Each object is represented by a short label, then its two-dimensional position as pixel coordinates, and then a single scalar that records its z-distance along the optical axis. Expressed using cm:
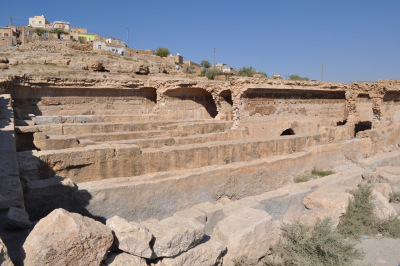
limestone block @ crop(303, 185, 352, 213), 493
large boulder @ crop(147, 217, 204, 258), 256
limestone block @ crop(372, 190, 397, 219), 495
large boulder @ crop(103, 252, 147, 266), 233
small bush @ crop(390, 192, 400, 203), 623
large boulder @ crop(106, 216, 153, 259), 238
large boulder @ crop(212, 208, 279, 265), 332
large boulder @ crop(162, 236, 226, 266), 267
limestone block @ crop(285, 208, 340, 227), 454
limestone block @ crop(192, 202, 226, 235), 395
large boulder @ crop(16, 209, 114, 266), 189
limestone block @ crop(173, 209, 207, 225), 376
